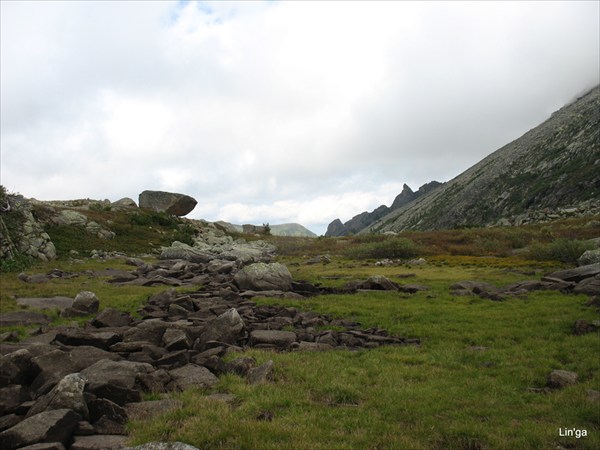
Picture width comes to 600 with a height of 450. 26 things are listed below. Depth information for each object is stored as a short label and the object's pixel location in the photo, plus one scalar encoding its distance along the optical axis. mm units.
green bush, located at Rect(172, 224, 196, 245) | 62231
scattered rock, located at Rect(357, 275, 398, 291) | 27703
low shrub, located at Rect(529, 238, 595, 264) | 37719
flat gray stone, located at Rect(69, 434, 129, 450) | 7688
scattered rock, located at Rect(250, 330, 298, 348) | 15734
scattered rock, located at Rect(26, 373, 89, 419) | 8688
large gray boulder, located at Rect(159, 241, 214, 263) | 46875
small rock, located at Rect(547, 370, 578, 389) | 11688
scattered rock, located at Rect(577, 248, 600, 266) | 31125
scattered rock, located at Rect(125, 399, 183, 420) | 9196
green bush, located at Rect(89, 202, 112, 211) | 66069
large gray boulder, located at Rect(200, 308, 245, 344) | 15252
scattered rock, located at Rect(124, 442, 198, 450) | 7507
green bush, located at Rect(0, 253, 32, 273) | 32062
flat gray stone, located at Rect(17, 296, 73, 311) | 21183
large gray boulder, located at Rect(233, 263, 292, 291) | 27406
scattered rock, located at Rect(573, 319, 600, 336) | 16375
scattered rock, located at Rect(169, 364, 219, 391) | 11172
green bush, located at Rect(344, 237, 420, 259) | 51806
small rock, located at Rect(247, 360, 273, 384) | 11516
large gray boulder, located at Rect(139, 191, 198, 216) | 83625
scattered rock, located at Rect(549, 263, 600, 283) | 26047
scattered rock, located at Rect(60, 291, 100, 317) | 19453
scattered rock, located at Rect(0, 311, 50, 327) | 17922
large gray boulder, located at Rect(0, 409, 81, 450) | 7574
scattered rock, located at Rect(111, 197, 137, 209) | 70806
